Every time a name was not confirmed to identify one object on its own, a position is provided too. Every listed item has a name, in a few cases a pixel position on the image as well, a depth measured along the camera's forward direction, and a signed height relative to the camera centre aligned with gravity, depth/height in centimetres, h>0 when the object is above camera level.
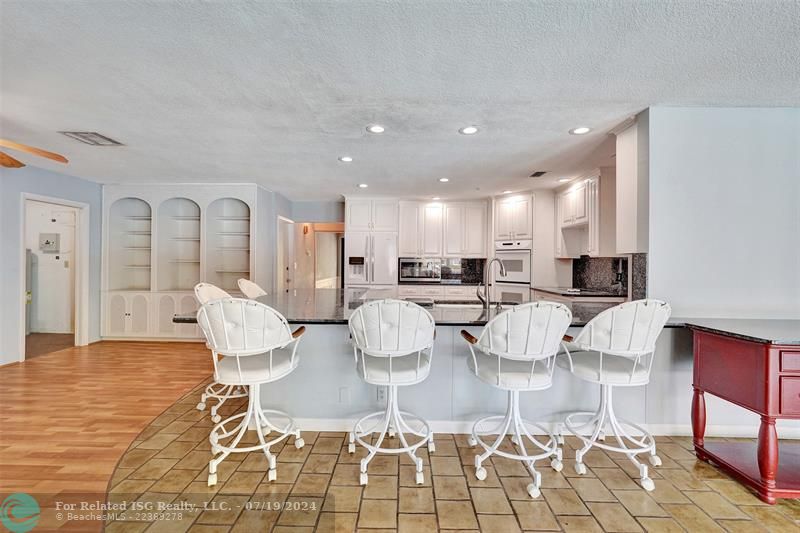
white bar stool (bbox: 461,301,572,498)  192 -47
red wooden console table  180 -64
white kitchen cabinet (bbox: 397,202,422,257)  618 +61
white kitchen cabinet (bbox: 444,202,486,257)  619 +63
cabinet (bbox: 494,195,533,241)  539 +75
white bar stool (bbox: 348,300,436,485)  199 -44
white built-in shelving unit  519 +24
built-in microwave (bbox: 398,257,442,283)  627 -8
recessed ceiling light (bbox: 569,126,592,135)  284 +109
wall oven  544 +8
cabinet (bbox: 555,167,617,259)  402 +60
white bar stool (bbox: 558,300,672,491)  202 -48
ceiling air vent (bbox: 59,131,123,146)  304 +110
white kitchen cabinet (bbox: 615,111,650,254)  256 +59
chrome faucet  276 -28
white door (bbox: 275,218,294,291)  610 +16
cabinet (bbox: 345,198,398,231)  611 +85
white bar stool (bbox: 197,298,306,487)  199 -45
